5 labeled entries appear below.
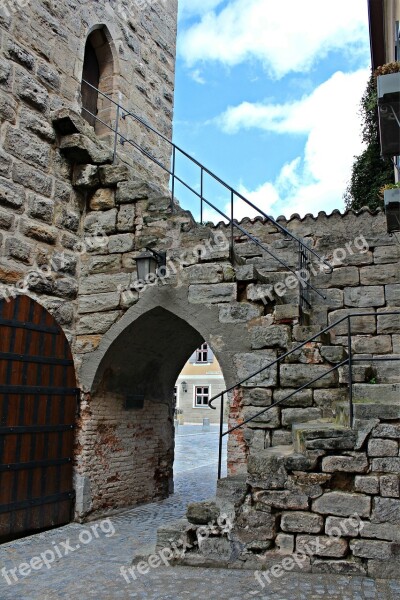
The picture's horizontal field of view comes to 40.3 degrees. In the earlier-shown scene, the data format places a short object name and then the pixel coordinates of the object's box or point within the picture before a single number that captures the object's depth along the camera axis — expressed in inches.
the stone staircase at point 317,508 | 166.9
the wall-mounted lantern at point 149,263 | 256.5
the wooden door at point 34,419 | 223.9
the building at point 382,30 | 359.3
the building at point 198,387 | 1055.6
